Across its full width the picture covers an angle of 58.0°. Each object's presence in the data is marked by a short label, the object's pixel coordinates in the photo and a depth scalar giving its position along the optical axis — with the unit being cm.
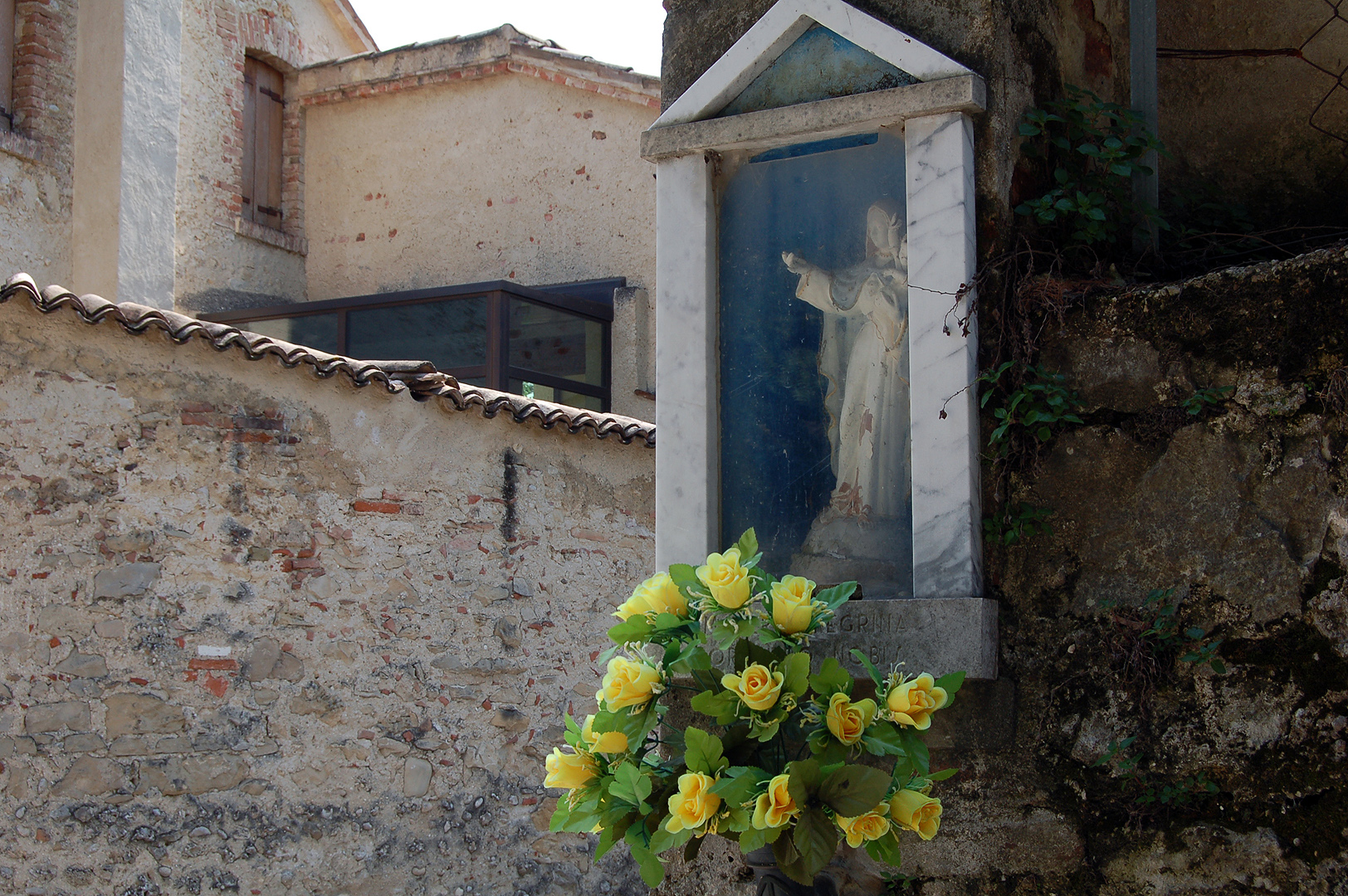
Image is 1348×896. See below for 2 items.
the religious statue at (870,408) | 296
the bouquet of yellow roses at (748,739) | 223
